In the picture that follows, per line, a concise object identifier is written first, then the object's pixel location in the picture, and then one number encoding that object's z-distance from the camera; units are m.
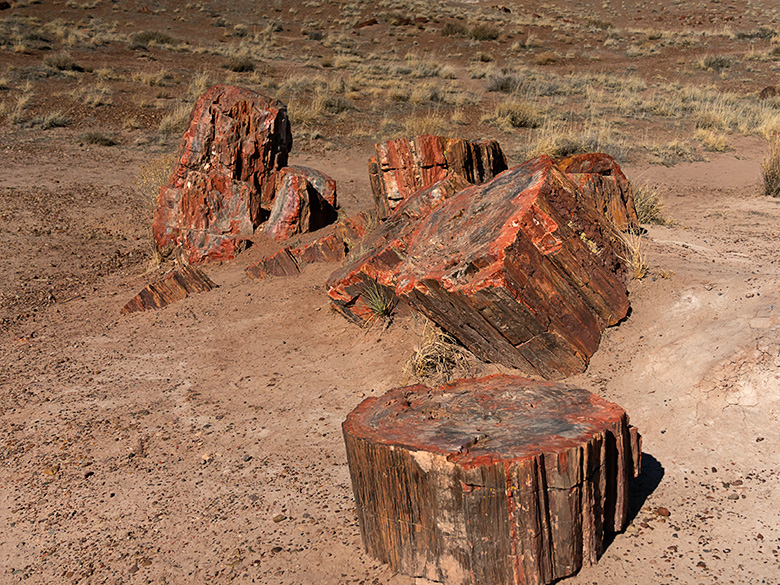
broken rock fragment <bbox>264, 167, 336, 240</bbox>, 8.77
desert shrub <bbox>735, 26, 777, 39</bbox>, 31.95
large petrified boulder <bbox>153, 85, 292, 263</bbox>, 8.81
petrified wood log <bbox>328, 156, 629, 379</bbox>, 4.73
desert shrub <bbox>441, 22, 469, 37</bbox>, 33.19
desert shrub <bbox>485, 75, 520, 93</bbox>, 21.23
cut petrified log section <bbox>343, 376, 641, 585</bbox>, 2.96
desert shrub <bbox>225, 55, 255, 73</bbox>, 22.94
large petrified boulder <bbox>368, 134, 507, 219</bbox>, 7.35
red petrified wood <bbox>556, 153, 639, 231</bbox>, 6.99
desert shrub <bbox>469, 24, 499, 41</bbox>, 32.50
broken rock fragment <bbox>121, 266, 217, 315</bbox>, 7.68
